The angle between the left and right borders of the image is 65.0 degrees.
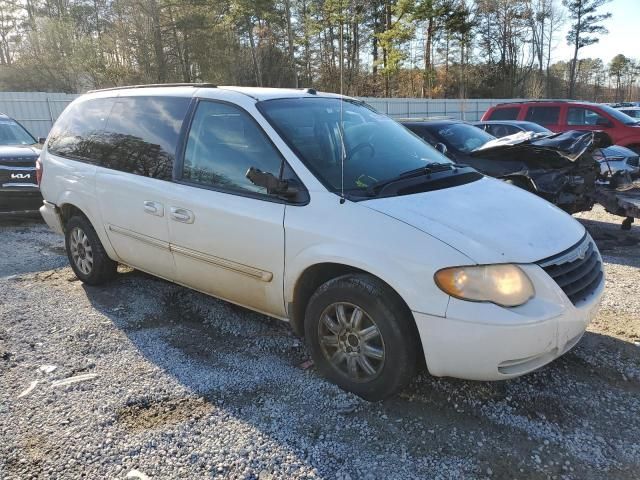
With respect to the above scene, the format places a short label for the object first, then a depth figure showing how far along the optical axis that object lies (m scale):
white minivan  2.58
